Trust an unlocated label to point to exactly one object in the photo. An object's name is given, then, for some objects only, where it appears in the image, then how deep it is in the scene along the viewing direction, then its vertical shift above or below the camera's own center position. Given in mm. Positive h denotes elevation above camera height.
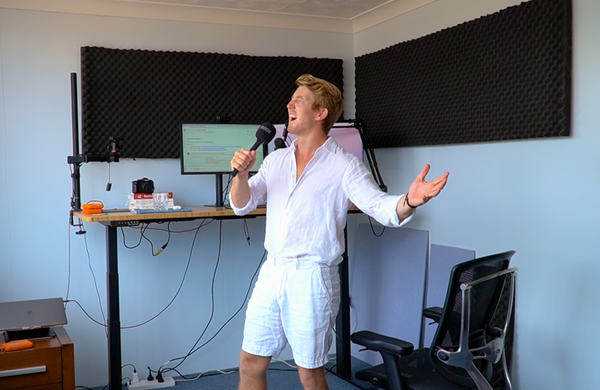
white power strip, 3797 -1331
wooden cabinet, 2852 -914
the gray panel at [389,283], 3820 -738
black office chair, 2195 -650
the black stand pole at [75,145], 3566 +181
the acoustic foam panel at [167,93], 3816 +543
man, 2473 -254
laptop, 3035 -728
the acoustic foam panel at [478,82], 2889 +511
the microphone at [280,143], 3635 +185
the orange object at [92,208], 3316 -182
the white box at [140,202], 3418 -153
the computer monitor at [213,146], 3746 +177
